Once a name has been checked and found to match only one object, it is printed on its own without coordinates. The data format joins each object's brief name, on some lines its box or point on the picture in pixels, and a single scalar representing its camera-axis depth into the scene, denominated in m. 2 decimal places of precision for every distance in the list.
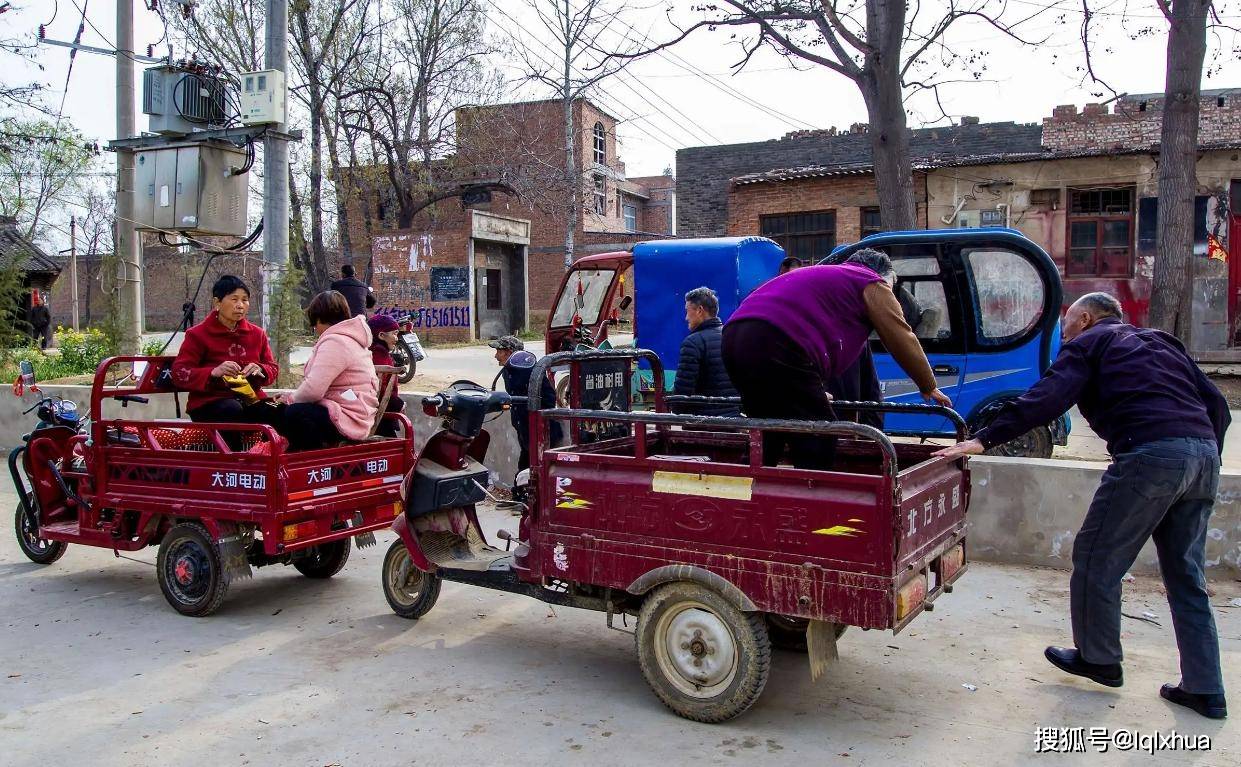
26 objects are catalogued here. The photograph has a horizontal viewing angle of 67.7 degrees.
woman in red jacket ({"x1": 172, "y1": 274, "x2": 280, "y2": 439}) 5.51
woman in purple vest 4.09
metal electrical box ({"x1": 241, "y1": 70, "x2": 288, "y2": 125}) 10.12
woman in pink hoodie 5.36
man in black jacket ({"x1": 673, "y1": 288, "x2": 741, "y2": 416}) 6.44
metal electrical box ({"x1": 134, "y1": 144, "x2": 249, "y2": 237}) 10.75
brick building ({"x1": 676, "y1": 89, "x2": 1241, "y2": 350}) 17.83
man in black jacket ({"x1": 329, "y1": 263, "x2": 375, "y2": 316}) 9.13
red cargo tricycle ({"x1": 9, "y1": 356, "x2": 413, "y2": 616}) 5.13
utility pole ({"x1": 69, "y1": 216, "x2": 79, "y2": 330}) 33.71
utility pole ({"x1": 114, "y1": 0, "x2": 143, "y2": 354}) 11.86
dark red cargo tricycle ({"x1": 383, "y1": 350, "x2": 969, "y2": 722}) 3.47
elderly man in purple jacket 3.91
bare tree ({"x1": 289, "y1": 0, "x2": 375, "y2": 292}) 24.72
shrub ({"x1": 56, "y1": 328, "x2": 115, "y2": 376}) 14.34
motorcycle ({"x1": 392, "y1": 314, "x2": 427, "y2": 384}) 11.98
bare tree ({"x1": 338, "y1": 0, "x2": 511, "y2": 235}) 25.67
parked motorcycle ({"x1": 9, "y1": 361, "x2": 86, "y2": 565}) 6.38
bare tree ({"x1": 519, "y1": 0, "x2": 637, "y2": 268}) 24.00
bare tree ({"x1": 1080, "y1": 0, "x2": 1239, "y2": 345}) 10.00
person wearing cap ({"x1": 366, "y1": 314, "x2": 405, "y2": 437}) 8.13
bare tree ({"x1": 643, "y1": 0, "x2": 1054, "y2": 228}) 11.23
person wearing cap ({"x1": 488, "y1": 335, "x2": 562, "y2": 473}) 7.39
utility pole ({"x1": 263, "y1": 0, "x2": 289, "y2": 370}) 10.36
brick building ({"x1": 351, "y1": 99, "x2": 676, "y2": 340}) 26.97
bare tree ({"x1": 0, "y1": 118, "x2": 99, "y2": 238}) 27.14
